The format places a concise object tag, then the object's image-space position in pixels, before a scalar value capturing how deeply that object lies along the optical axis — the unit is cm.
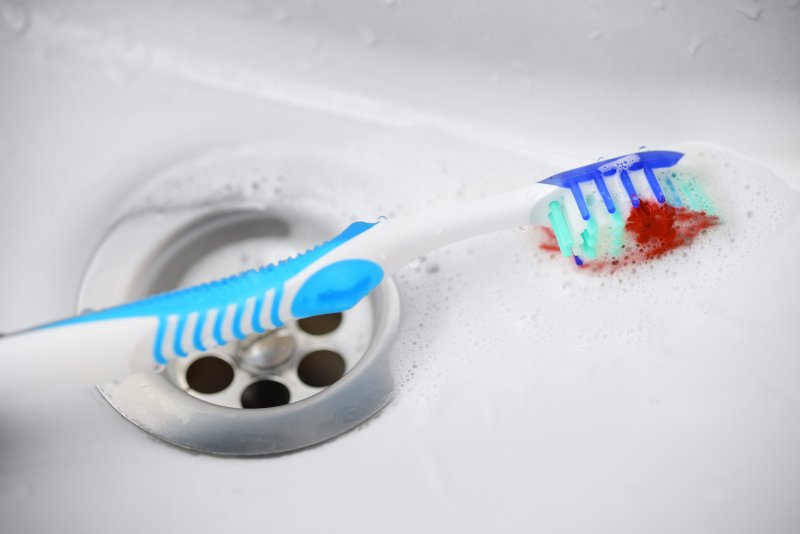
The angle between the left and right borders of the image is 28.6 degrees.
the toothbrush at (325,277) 30
